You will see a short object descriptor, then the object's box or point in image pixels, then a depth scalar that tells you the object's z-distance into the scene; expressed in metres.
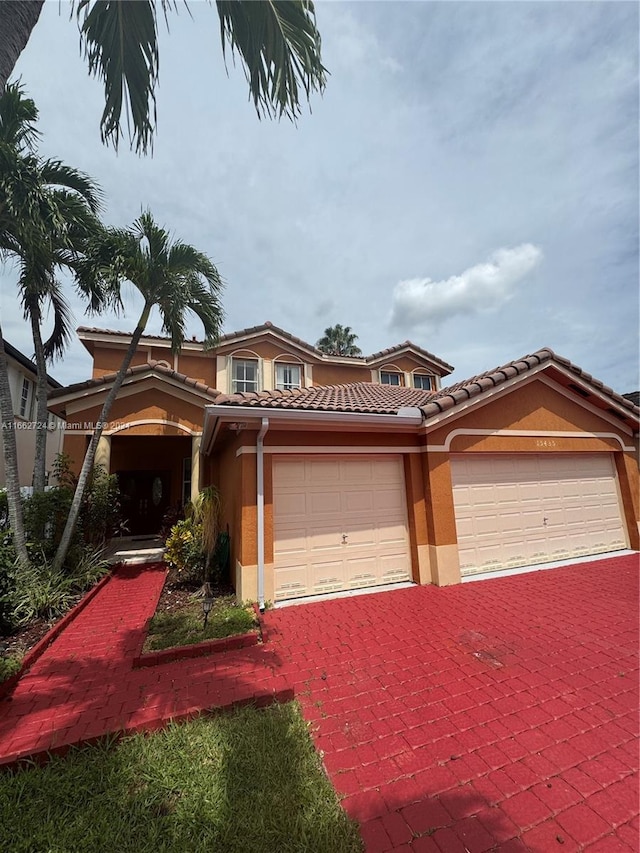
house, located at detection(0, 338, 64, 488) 15.27
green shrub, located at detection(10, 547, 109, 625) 6.23
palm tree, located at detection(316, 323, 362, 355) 38.06
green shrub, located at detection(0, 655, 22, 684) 4.39
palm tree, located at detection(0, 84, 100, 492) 6.09
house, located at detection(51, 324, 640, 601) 6.88
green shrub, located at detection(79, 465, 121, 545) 9.15
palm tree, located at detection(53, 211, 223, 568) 7.66
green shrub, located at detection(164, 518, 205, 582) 8.27
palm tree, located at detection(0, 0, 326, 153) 3.95
